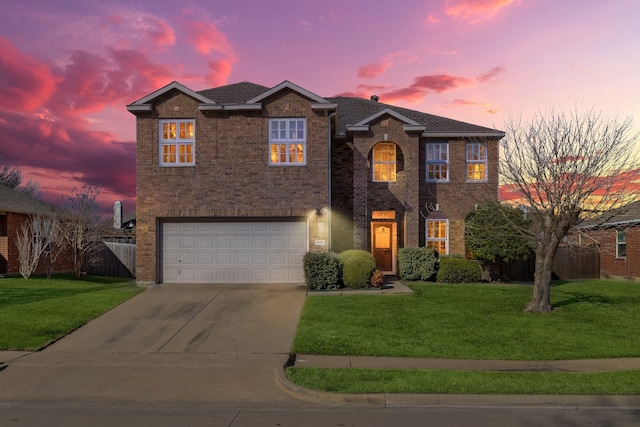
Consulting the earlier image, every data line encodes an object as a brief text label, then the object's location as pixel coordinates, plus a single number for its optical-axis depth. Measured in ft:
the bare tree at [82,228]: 71.26
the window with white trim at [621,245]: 76.48
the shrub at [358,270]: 50.83
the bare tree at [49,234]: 68.62
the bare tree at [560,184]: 41.06
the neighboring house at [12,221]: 70.90
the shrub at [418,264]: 58.90
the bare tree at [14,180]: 147.81
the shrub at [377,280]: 50.78
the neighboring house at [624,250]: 73.64
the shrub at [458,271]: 58.29
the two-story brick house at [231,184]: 56.03
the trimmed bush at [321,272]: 51.13
